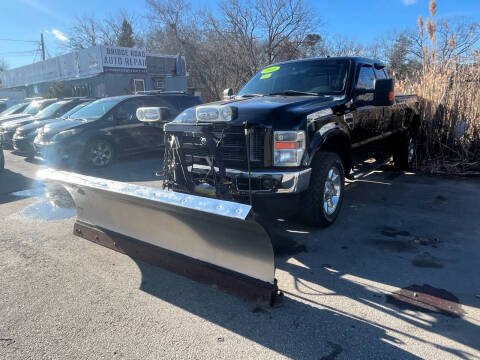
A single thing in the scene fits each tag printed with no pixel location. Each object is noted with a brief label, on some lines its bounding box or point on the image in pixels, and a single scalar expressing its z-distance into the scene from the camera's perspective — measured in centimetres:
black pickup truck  352
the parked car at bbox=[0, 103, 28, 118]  1520
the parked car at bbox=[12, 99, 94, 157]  991
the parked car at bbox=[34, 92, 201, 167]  815
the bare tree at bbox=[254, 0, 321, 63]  2128
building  2142
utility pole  4428
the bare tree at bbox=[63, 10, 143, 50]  3856
